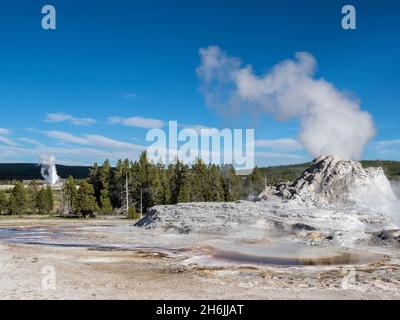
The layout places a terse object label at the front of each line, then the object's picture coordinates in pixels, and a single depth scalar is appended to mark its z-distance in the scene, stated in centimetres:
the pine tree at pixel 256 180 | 7859
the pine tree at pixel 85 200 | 6425
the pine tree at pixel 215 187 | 7084
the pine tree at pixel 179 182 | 6512
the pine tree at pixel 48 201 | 7244
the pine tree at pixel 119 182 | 7175
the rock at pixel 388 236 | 2782
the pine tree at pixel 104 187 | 6619
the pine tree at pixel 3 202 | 6906
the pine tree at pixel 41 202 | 7150
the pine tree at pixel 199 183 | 6850
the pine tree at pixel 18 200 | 6838
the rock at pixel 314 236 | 3113
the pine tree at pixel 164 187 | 6706
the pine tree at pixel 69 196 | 6804
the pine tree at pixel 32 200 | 7199
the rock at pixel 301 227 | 3377
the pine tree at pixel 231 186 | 7325
